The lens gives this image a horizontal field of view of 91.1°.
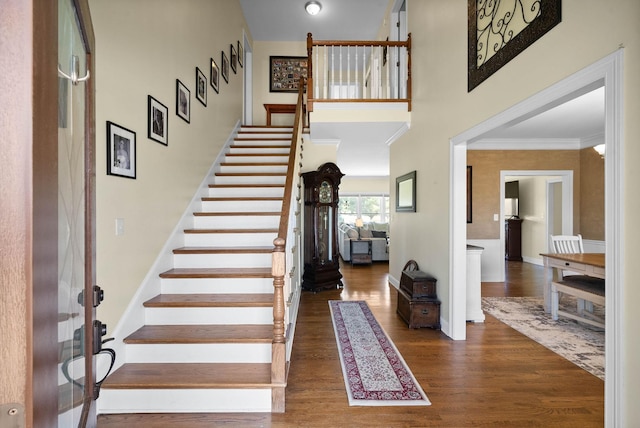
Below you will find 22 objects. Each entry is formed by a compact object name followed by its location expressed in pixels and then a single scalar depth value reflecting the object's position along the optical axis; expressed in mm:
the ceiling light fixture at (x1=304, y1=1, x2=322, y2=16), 5648
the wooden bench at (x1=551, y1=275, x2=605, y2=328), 3105
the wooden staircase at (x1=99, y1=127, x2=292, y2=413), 2000
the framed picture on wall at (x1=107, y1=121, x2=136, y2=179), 2131
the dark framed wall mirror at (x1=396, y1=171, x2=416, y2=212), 4130
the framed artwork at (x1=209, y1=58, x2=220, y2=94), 4270
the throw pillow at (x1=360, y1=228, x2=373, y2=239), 8016
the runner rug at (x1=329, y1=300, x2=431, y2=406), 2143
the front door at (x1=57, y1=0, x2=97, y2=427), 703
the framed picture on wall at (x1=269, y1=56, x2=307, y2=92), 7191
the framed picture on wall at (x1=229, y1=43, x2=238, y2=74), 5339
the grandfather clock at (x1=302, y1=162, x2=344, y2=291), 5016
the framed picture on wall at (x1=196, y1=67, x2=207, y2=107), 3738
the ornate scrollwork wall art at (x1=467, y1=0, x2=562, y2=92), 1877
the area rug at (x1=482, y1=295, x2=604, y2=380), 2736
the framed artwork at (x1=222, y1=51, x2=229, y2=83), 4824
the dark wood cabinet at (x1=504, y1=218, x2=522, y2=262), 8344
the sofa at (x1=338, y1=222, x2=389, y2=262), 7527
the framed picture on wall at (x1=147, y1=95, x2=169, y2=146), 2652
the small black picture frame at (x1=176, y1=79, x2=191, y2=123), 3207
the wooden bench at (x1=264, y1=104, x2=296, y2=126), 6695
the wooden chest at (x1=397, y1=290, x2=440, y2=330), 3359
